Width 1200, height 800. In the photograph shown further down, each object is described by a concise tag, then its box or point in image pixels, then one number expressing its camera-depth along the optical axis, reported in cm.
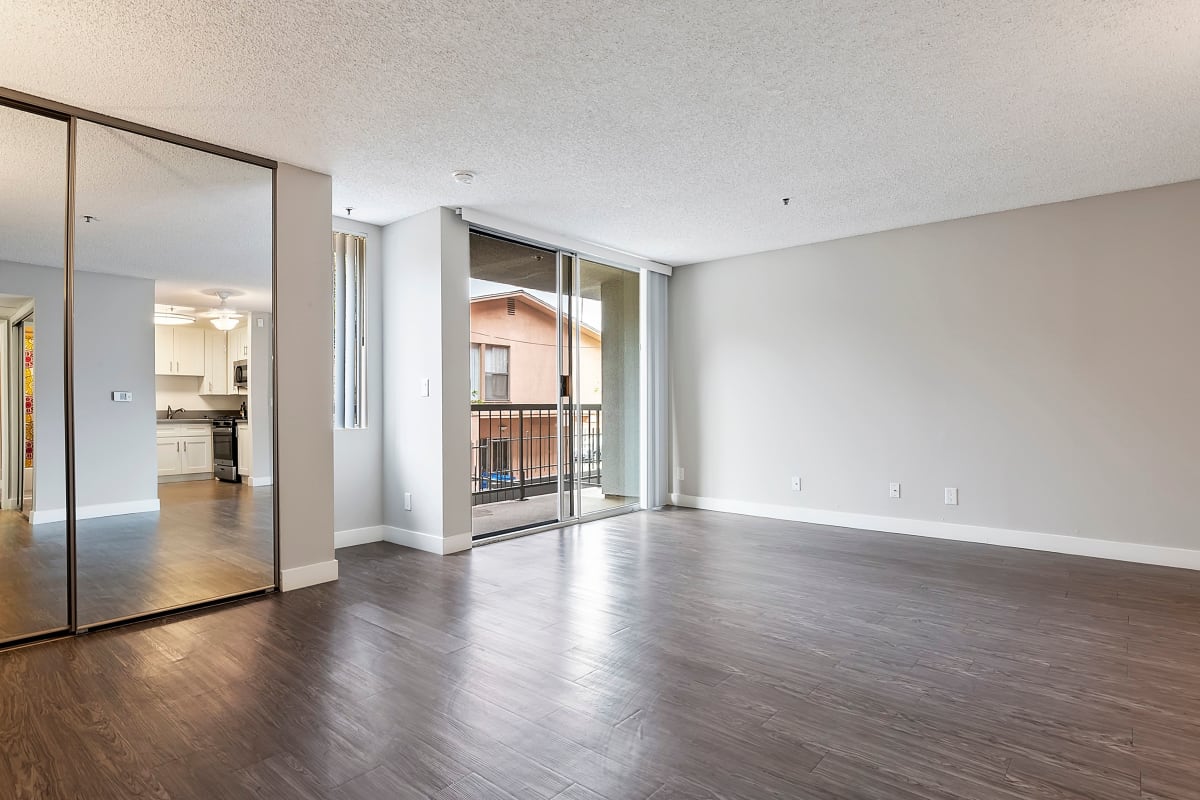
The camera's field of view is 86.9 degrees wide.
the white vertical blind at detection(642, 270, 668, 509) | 628
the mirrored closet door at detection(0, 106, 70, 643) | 275
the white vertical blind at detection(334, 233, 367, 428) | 462
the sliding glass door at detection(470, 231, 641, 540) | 510
